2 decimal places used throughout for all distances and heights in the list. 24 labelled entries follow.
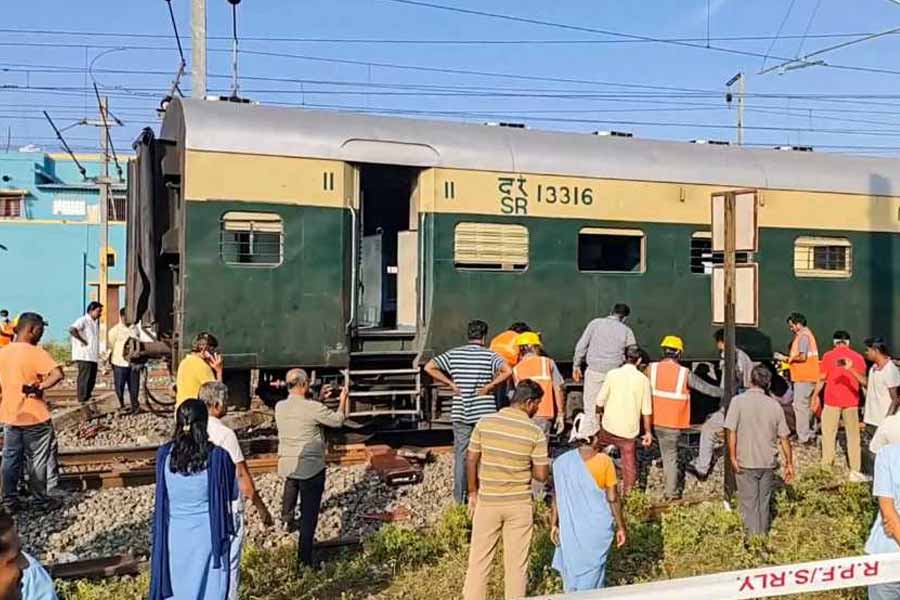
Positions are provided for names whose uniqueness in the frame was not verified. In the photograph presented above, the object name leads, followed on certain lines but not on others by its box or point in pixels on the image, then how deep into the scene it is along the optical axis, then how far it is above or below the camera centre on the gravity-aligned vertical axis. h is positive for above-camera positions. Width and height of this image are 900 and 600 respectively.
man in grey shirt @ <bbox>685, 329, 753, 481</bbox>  9.19 -1.44
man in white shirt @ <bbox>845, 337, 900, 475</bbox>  8.79 -0.79
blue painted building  29.66 +1.11
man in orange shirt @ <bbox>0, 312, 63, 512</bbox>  7.67 -0.90
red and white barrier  4.01 -1.27
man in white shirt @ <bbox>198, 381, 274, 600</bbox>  5.17 -0.77
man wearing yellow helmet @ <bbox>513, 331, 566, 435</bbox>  8.43 -0.67
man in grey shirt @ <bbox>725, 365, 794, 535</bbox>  6.70 -1.02
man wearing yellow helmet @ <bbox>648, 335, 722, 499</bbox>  8.50 -0.94
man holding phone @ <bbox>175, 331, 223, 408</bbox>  7.67 -0.60
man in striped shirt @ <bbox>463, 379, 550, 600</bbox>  5.25 -1.04
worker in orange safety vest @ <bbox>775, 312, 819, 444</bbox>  10.46 -0.68
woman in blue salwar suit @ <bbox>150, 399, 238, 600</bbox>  4.34 -1.01
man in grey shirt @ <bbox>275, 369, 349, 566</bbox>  6.39 -1.03
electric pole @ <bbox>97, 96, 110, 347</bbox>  24.31 +1.69
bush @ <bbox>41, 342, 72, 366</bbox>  24.59 -1.45
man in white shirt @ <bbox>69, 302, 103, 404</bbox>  12.85 -0.60
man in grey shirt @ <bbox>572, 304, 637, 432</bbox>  9.12 -0.47
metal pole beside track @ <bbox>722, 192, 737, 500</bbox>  7.43 -0.06
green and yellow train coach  9.25 +0.70
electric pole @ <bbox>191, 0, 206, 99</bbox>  14.33 +4.05
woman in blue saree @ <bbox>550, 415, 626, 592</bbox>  5.05 -1.17
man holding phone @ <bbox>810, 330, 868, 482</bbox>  9.53 -0.97
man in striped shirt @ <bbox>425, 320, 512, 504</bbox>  7.53 -0.62
